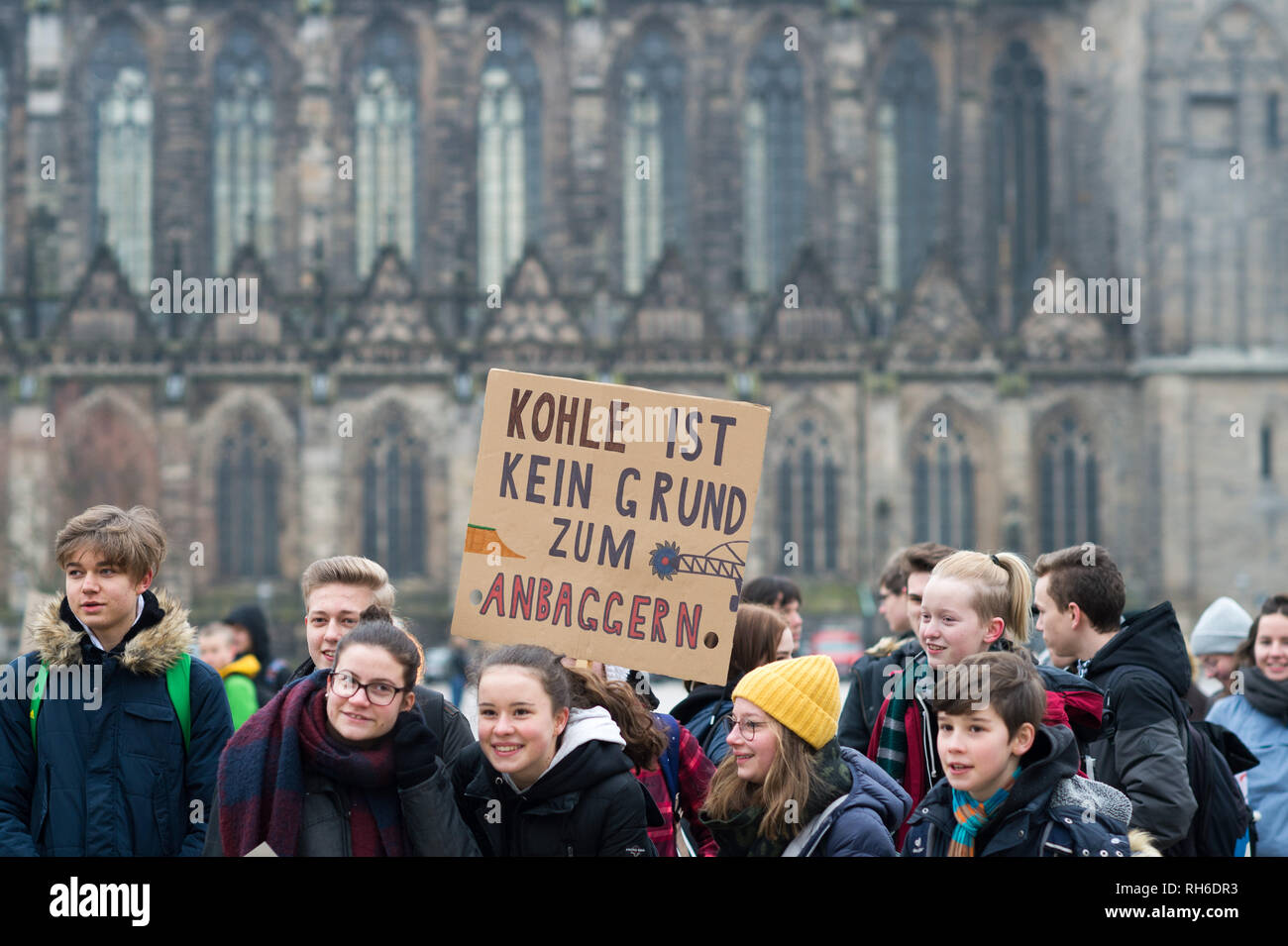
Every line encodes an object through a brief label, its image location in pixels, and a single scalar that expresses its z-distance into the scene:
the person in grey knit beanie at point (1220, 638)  7.48
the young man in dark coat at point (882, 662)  5.73
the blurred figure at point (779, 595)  6.67
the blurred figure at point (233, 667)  7.61
